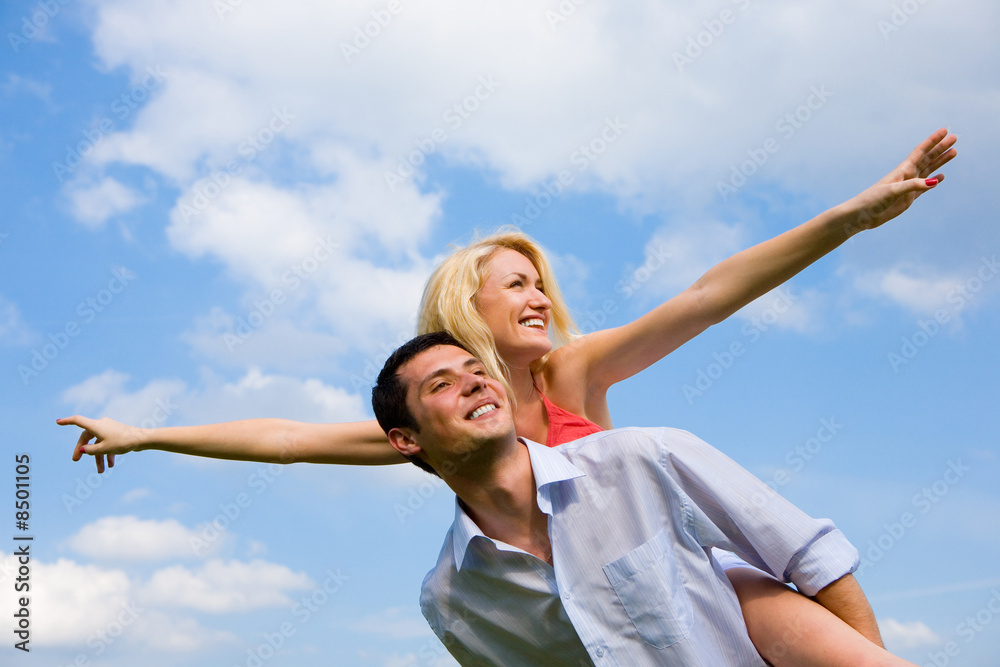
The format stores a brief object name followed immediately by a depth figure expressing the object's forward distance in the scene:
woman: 3.85
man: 3.18
